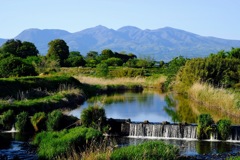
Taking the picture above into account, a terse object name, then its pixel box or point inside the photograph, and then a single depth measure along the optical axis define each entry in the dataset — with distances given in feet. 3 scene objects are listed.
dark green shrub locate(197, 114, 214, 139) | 60.75
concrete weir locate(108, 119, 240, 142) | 62.28
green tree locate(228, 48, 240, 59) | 141.18
